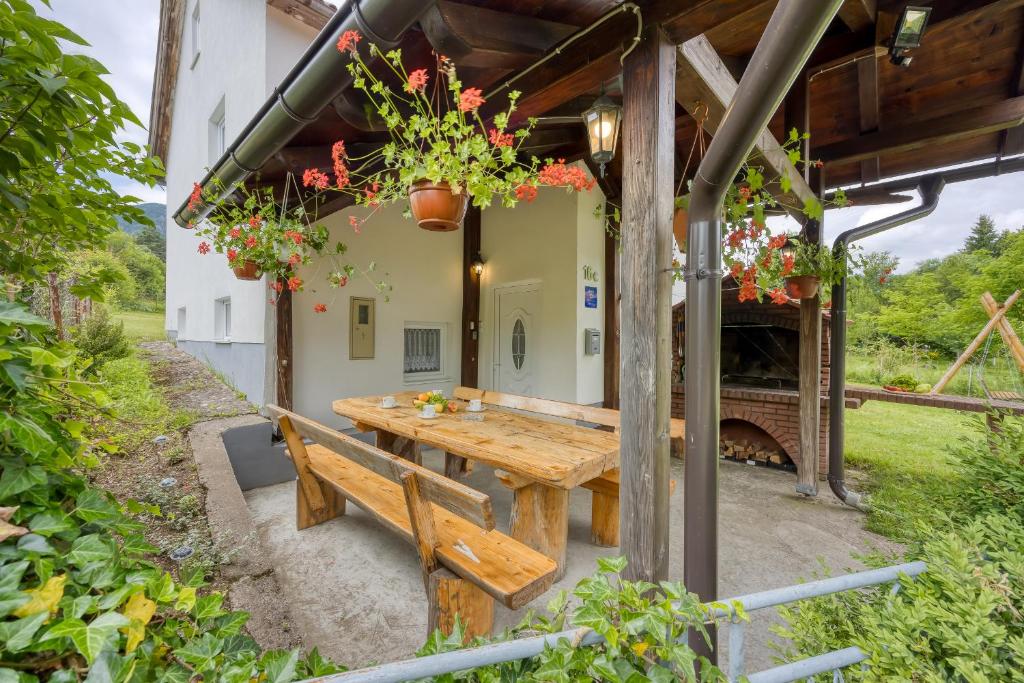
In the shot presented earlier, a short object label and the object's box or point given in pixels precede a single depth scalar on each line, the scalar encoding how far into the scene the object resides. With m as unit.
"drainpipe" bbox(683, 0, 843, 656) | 1.37
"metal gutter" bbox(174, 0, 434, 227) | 1.51
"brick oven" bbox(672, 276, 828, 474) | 4.21
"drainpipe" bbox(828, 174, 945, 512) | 3.47
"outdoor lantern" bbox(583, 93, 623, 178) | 2.00
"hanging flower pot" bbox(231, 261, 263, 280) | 3.26
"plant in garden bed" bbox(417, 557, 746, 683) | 0.69
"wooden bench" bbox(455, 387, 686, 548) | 2.61
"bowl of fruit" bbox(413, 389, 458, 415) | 3.29
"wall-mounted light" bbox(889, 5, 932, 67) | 1.89
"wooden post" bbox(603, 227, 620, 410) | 5.10
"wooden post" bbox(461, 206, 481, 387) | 5.83
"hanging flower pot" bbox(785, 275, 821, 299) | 3.20
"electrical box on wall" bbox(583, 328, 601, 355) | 5.02
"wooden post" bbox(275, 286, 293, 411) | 3.90
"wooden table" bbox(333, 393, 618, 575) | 2.11
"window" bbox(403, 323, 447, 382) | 5.38
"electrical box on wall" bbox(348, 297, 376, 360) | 4.76
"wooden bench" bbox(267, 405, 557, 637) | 1.56
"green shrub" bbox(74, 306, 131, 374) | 5.07
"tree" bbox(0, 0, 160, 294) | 0.83
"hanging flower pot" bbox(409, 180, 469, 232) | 1.88
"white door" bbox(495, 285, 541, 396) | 5.33
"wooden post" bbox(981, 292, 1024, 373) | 4.48
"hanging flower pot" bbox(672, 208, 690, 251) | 2.09
